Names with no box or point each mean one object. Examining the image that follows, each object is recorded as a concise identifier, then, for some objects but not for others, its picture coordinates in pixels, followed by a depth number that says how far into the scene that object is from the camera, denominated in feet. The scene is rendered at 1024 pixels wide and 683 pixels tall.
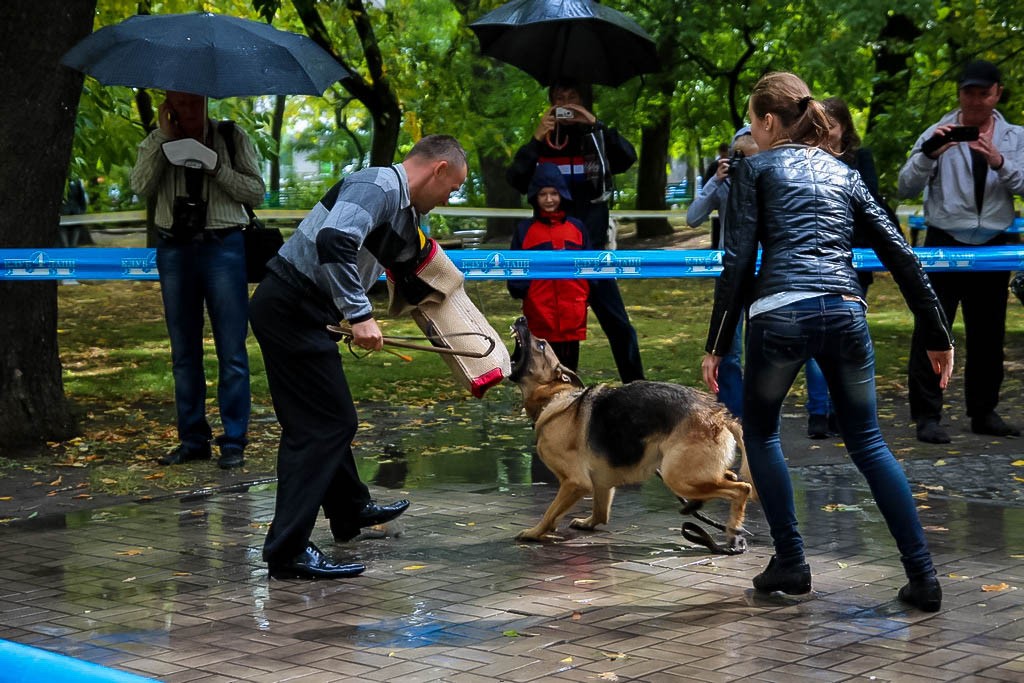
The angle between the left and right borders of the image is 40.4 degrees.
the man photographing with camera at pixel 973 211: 28.35
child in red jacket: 29.12
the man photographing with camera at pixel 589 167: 30.17
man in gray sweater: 18.92
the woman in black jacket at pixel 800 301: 17.15
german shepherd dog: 19.99
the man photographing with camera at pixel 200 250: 27.55
